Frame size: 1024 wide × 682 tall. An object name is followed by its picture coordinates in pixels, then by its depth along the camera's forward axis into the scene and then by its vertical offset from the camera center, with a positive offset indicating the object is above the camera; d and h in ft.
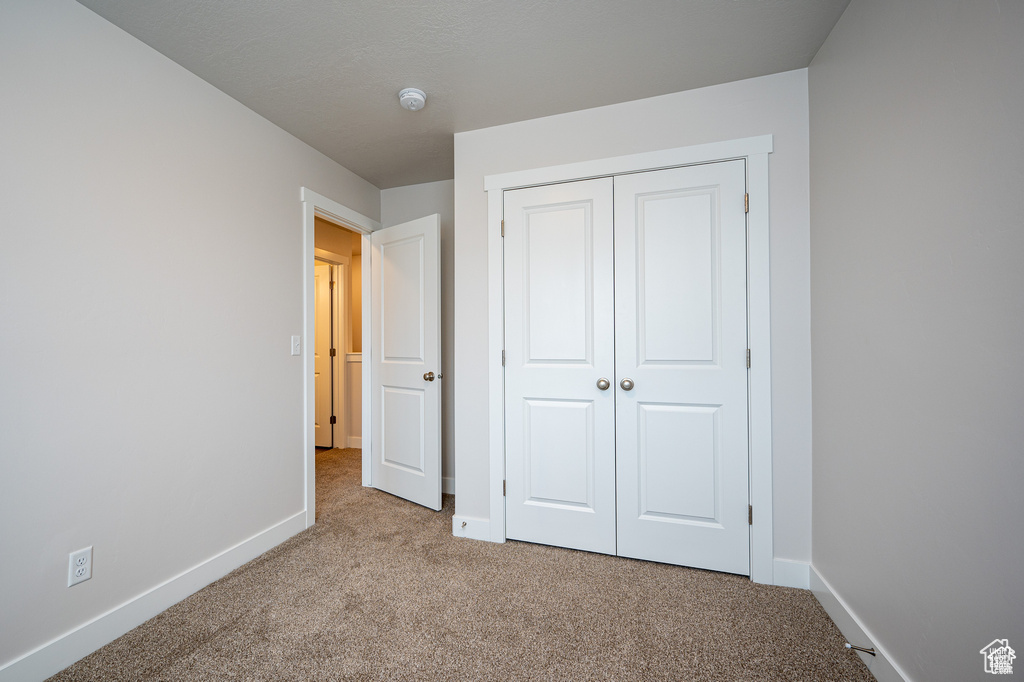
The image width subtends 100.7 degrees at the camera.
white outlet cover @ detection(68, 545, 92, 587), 5.06 -2.69
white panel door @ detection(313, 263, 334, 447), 15.71 -0.38
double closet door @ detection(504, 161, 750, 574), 6.85 -0.44
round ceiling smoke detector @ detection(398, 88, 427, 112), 7.05 +4.11
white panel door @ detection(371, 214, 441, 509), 9.59 -0.46
